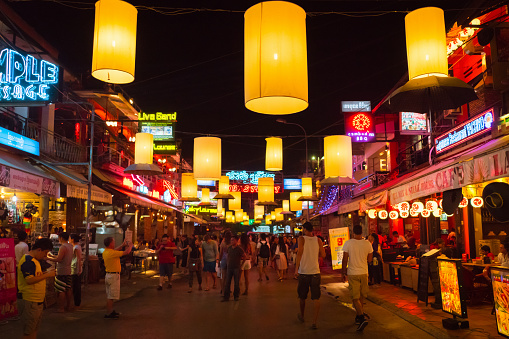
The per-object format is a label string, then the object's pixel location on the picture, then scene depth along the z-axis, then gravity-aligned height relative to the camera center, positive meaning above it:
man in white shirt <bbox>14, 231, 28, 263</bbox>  10.66 -0.48
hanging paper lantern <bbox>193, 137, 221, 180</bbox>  15.73 +2.30
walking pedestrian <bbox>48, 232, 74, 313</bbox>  11.16 -1.23
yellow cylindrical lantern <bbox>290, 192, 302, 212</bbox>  31.82 +1.45
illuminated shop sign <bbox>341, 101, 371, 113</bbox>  26.42 +6.80
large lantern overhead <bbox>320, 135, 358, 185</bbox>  15.74 +2.25
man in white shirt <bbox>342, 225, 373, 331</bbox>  9.53 -0.82
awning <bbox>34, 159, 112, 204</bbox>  17.66 +1.65
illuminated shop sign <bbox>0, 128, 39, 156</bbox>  15.45 +2.99
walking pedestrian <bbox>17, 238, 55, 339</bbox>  6.53 -0.93
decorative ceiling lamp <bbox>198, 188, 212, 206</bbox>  31.45 +2.02
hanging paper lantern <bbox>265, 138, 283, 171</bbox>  21.06 +3.16
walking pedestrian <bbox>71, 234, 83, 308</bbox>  11.72 -1.18
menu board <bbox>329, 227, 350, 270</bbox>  17.34 -0.73
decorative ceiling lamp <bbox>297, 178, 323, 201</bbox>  25.39 +2.04
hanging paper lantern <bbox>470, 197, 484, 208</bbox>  15.88 +0.71
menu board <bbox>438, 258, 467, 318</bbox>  8.47 -1.21
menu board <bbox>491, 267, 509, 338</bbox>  6.85 -1.11
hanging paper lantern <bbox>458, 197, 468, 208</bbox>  17.00 +0.72
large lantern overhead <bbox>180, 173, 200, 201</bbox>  23.75 +2.00
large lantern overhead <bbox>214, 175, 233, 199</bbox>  23.57 +2.00
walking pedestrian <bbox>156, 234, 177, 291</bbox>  16.28 -1.11
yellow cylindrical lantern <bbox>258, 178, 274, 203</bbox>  27.14 +2.00
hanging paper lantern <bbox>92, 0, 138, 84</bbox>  7.53 +3.05
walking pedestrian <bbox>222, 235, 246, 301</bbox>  13.53 -1.27
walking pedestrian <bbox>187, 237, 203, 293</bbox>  16.23 -1.24
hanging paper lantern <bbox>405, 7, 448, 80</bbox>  7.07 +2.77
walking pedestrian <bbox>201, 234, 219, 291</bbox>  16.42 -1.06
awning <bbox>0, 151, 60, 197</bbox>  13.41 +1.54
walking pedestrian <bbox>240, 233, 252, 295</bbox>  14.66 -1.12
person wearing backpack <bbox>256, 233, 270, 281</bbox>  20.79 -1.41
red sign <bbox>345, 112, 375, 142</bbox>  23.77 +4.96
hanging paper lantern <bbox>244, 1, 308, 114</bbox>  5.73 +2.15
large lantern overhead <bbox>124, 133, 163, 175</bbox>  17.89 +2.95
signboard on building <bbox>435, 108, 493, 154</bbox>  14.23 +3.08
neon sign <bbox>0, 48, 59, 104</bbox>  13.08 +4.39
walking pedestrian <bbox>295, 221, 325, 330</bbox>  9.69 -0.90
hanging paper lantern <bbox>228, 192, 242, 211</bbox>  34.19 +1.60
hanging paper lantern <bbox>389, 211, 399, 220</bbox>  21.93 +0.44
